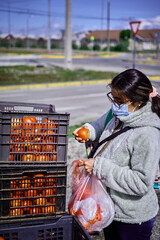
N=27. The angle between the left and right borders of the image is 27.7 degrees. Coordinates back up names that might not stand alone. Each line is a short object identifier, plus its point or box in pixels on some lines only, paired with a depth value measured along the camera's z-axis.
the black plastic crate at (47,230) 2.07
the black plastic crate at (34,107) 2.94
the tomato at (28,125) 2.12
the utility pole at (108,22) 56.12
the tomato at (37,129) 2.15
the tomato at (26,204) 2.17
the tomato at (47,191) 2.19
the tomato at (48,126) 2.14
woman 1.98
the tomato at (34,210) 2.20
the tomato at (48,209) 2.21
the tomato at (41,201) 2.19
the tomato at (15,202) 2.16
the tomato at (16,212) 2.16
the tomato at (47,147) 2.15
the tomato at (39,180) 2.15
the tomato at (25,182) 2.13
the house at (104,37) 99.19
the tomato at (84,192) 2.23
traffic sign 14.60
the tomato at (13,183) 2.12
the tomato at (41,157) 2.15
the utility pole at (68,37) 18.50
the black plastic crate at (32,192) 2.10
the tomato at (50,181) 2.17
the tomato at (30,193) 2.17
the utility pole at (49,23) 48.11
